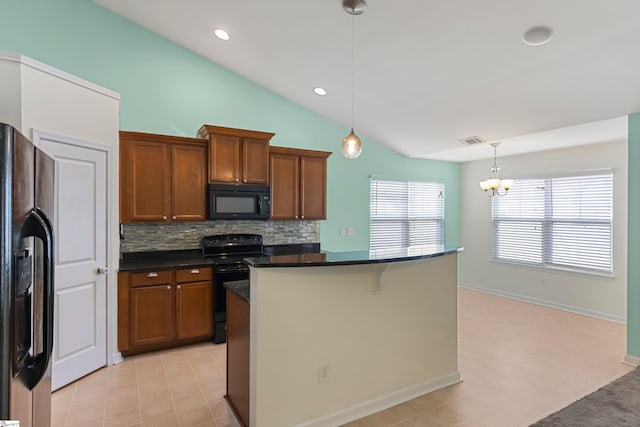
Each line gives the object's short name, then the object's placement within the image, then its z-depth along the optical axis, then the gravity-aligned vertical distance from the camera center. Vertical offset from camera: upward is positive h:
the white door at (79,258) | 2.81 -0.39
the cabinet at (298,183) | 4.45 +0.44
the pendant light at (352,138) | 2.65 +0.61
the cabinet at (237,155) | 3.95 +0.75
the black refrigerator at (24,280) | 1.09 -0.24
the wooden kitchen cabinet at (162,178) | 3.59 +0.43
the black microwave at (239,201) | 3.98 +0.17
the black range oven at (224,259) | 3.75 -0.54
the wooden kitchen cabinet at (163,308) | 3.36 -1.00
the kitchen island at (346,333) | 2.05 -0.85
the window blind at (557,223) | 4.76 -0.14
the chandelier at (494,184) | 4.90 +0.47
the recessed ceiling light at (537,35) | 2.57 +1.43
